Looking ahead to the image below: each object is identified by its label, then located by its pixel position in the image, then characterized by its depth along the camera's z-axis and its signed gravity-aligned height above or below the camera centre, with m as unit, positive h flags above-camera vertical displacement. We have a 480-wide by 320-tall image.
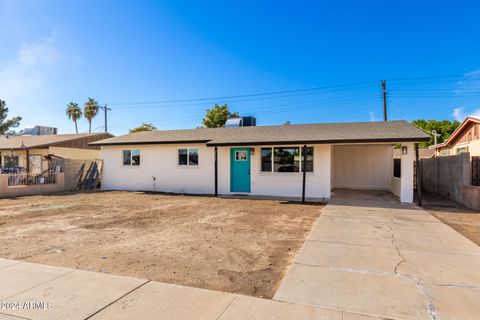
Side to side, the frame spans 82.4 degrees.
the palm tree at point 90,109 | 42.81 +8.08
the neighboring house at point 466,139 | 16.27 +1.37
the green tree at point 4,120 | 26.14 +3.97
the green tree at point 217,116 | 36.16 +5.93
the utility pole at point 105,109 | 33.12 +6.26
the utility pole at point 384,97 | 22.73 +5.24
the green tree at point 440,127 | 43.95 +5.39
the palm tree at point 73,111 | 43.84 +8.01
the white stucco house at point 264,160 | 11.74 +0.03
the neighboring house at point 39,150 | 21.17 +0.92
